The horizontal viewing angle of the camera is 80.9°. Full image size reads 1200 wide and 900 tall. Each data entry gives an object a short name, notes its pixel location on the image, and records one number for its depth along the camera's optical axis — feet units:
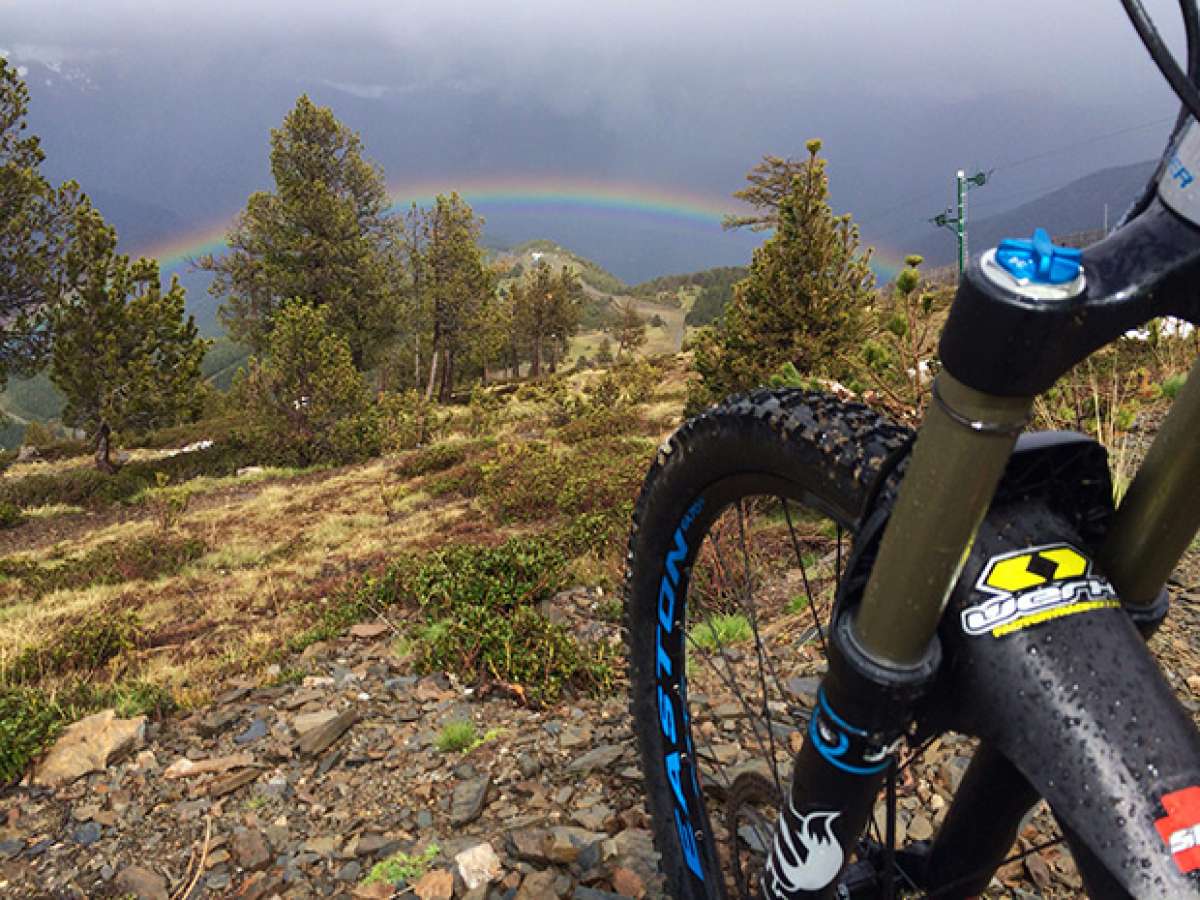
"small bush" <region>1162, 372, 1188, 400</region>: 15.32
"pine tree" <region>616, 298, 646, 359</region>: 201.05
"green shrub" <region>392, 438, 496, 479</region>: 51.65
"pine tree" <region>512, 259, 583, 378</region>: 186.60
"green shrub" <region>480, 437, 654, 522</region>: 32.01
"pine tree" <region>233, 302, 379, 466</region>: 66.95
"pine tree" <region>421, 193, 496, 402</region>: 109.60
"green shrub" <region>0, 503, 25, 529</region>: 54.19
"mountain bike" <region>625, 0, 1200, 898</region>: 2.72
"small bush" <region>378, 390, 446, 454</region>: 67.87
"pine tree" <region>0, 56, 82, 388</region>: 65.98
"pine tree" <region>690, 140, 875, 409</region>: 37.58
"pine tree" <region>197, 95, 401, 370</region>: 94.79
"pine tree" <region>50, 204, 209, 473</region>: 67.56
